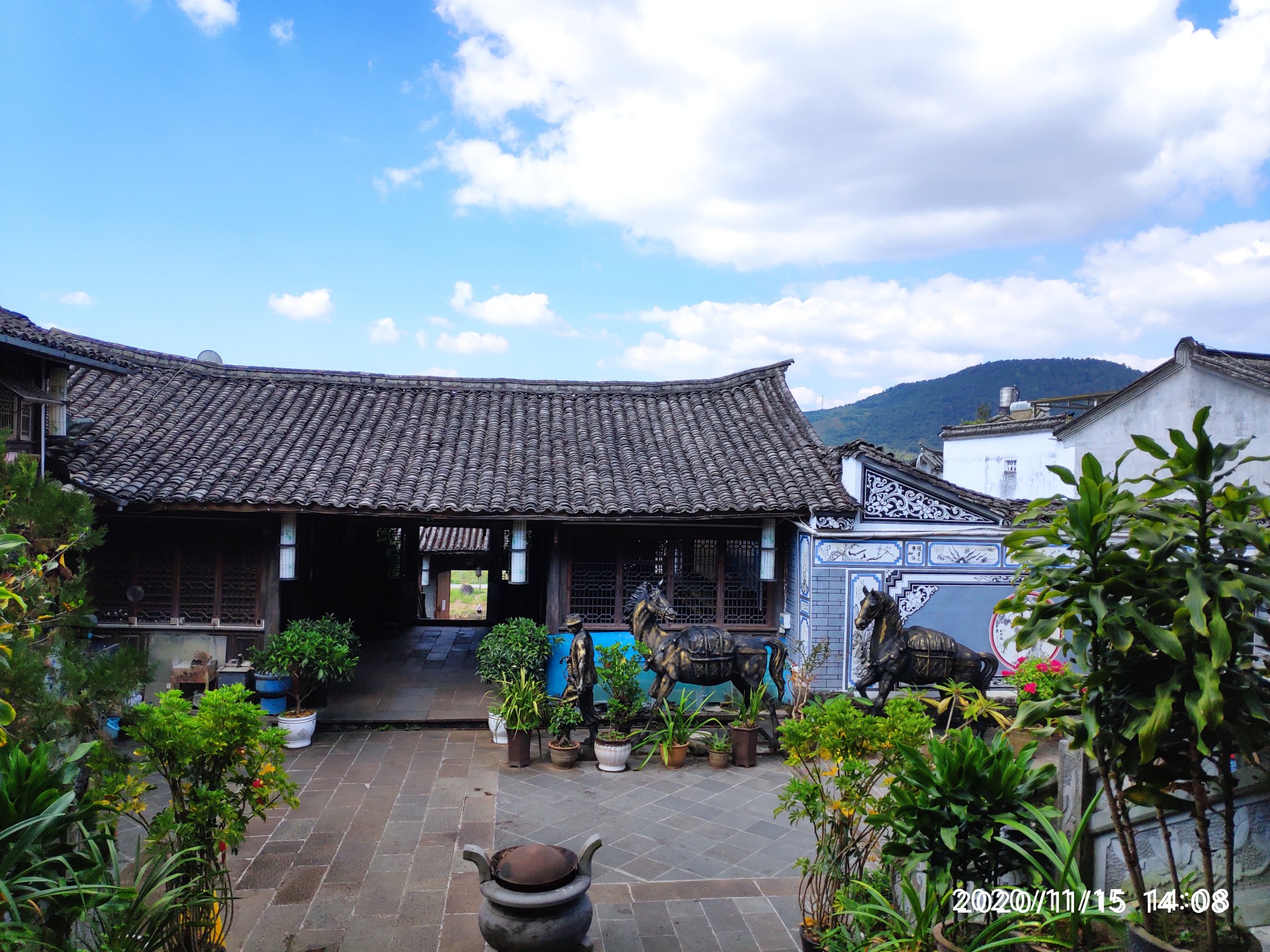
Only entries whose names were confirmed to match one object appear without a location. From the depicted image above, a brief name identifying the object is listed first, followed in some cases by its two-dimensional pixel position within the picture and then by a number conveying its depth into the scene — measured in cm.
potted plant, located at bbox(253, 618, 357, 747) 868
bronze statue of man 850
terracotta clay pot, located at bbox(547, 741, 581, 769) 825
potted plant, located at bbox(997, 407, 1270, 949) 310
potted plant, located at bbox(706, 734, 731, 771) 830
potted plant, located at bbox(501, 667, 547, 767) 821
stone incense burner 391
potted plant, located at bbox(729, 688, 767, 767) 839
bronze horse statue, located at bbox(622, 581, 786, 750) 866
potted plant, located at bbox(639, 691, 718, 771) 833
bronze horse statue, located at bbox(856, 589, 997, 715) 835
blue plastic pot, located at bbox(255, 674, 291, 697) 902
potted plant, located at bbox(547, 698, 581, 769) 826
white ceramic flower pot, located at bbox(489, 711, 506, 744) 898
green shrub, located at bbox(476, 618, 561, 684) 895
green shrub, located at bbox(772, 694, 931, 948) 432
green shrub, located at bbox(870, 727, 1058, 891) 371
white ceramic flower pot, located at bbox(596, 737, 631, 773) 812
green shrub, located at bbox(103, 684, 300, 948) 387
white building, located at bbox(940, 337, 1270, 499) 1234
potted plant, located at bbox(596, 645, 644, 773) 814
